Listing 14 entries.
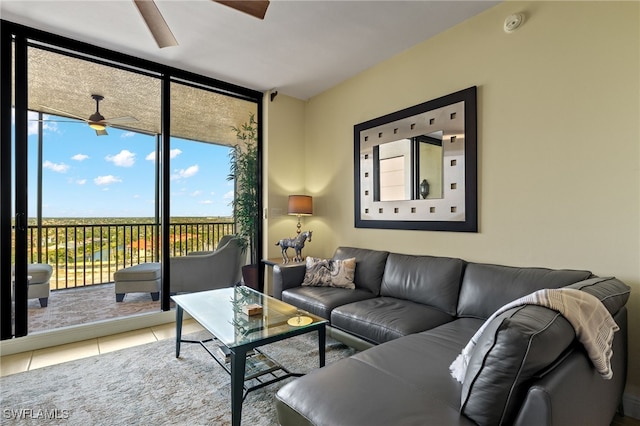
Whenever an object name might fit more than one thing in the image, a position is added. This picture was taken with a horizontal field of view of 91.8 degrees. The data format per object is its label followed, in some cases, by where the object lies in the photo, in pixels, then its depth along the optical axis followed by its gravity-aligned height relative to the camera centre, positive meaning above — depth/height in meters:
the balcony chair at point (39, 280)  3.00 -0.66
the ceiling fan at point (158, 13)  1.79 +1.21
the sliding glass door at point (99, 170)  2.61 +0.48
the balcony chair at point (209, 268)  3.55 -0.67
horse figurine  3.59 -0.36
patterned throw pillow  2.97 -0.59
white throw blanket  1.04 -0.37
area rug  1.71 -1.13
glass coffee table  1.55 -0.67
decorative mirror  2.53 +0.43
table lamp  3.80 +0.10
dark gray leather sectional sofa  0.92 -0.68
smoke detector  2.21 +1.38
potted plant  4.01 +0.28
